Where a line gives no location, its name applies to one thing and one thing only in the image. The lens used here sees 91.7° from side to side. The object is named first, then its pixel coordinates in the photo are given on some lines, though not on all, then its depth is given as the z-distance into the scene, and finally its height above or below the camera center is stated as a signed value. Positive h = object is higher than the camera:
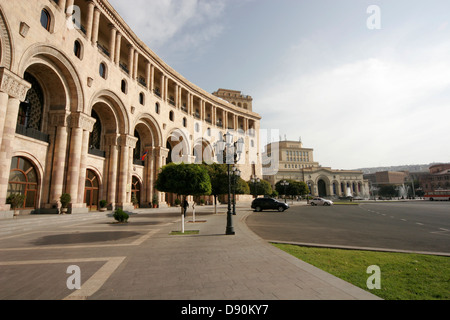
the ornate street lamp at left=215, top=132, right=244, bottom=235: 10.05 +2.72
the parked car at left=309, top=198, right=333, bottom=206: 37.44 -2.22
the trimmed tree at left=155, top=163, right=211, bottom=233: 14.05 +0.69
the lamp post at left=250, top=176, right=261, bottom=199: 39.50 +1.52
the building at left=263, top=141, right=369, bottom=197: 92.31 +6.87
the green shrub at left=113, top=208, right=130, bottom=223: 14.32 -1.60
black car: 25.34 -1.74
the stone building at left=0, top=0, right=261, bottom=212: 13.32 +7.55
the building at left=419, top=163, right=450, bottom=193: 99.33 +4.62
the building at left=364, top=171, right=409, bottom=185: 130.50 +7.07
